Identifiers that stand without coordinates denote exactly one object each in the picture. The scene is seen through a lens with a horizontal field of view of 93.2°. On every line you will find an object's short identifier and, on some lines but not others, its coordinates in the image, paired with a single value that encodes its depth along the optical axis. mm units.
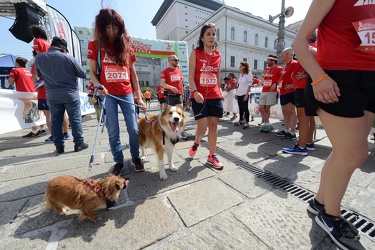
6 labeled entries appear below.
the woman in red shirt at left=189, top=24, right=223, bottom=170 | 2576
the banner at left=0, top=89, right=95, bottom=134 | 4398
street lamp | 9023
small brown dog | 1506
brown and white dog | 2379
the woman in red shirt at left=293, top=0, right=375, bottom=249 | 1064
